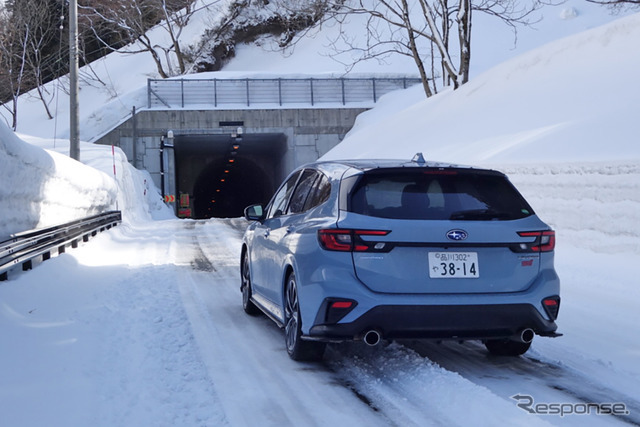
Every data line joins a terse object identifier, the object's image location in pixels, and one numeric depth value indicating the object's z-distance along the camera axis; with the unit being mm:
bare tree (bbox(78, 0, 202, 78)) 55625
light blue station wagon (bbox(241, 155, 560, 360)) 4914
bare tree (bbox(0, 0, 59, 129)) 51391
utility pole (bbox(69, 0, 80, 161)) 18844
